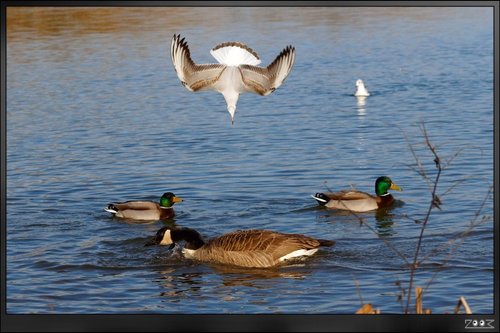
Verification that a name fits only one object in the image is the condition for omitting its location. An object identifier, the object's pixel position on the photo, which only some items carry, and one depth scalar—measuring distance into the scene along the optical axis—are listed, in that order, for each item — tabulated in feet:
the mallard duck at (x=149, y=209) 45.62
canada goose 38.68
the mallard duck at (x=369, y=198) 47.03
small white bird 63.16
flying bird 22.66
